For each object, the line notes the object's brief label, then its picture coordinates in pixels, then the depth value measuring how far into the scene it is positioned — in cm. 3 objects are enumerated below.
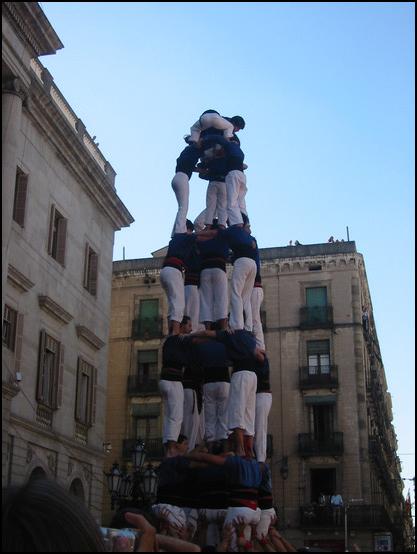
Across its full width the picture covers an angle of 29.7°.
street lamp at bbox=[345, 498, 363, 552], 3796
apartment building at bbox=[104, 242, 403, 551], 3850
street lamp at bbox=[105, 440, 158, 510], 1895
